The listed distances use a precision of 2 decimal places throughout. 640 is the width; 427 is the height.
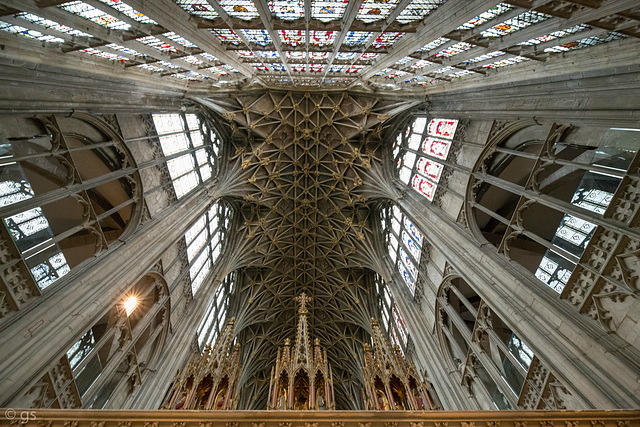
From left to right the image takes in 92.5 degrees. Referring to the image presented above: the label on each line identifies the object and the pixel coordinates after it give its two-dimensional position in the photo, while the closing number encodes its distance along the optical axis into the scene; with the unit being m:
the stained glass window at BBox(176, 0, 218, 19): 9.35
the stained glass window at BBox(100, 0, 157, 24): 7.84
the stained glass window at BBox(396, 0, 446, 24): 9.34
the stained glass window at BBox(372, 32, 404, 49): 11.29
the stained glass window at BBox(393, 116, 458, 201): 14.29
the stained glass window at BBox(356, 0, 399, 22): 9.76
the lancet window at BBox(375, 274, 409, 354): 17.77
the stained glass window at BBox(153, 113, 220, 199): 14.05
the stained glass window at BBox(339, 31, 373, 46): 11.91
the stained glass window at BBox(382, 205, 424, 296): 16.38
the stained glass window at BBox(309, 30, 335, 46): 12.62
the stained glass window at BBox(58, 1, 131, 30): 7.22
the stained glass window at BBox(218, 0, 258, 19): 9.91
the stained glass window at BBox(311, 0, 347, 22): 10.31
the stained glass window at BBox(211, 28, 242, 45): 11.04
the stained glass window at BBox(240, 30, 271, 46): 11.79
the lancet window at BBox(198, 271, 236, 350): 17.75
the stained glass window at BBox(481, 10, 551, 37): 7.53
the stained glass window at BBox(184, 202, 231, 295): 16.30
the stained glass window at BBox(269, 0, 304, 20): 10.08
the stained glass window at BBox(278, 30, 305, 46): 12.45
